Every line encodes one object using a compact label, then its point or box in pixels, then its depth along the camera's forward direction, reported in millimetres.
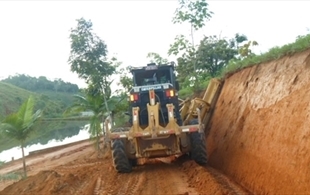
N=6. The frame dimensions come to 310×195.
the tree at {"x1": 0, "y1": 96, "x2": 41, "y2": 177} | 11281
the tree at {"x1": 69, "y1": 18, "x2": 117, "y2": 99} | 15891
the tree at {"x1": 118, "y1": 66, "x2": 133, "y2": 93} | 19179
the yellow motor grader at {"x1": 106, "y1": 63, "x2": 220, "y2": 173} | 8851
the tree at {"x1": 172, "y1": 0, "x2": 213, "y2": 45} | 16942
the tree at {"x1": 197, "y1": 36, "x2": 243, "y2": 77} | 20074
